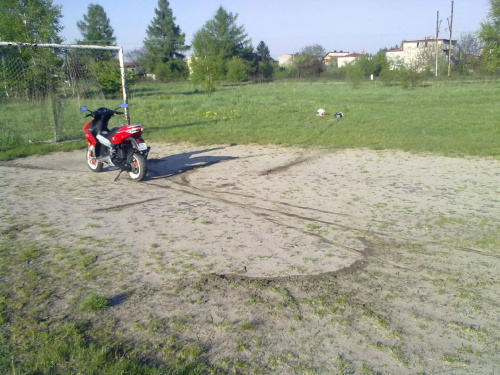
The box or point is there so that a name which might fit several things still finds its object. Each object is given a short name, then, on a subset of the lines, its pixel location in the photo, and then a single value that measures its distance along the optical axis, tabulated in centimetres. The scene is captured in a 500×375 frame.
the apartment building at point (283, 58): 13112
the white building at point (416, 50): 4886
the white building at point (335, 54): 12850
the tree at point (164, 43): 7588
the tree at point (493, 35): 2719
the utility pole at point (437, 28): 5791
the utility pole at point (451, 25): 5618
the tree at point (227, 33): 7750
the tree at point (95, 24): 7075
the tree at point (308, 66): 7381
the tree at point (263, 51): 9782
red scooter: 853
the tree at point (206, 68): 3621
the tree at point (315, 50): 11388
